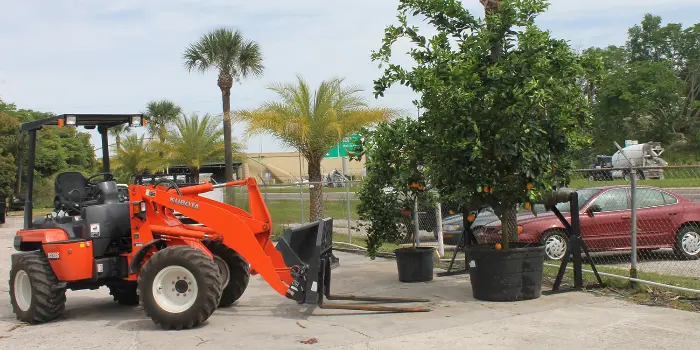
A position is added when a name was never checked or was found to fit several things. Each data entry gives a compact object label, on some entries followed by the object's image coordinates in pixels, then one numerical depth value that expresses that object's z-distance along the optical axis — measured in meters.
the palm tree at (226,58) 25.69
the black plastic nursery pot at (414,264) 11.13
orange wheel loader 8.02
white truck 40.45
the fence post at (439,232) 13.25
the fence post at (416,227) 13.01
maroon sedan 11.87
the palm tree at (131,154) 43.19
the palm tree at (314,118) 19.69
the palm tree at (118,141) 45.69
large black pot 9.12
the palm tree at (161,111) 54.69
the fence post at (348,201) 16.45
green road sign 20.15
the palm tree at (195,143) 34.78
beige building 71.31
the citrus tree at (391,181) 10.19
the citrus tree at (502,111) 8.70
